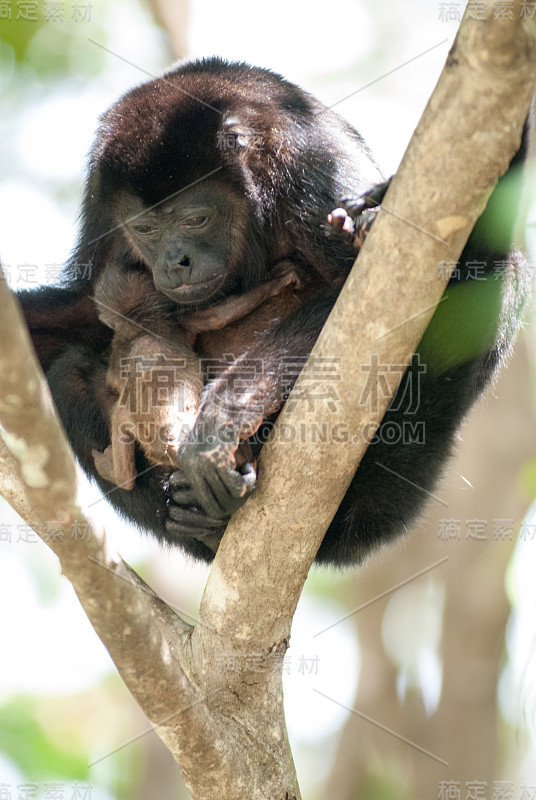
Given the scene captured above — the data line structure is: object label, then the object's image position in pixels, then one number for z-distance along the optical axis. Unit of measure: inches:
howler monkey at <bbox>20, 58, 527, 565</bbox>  292.2
